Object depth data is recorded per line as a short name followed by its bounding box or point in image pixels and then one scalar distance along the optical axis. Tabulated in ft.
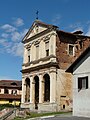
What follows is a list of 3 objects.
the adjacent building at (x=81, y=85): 52.59
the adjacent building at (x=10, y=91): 111.84
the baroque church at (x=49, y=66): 77.12
